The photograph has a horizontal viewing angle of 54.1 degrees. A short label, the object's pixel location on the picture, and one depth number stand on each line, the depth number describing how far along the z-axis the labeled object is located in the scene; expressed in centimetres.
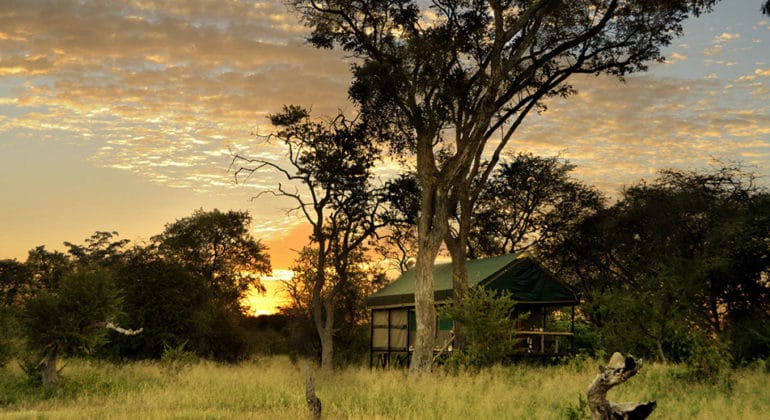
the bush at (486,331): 2122
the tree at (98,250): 5197
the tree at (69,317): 2106
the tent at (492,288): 2806
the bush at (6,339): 2106
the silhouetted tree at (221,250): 4956
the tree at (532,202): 4131
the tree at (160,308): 3250
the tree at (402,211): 3428
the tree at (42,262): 5359
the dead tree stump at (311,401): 1318
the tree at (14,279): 5289
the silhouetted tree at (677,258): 2145
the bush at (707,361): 1741
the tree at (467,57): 2438
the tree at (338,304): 4303
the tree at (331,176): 3400
